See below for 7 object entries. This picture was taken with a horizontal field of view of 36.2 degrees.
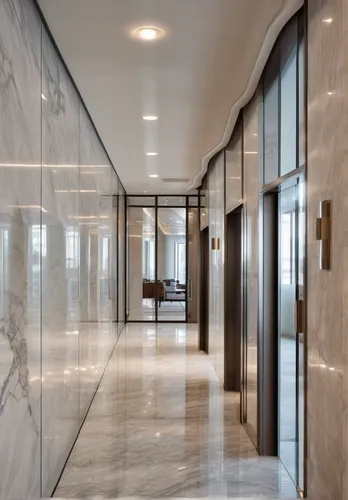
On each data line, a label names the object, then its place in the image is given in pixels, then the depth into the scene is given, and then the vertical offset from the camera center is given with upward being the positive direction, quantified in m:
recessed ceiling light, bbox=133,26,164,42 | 3.71 +1.63
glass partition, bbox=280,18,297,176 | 3.68 +1.20
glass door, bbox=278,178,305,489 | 4.00 -0.56
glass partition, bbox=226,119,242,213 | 5.99 +1.12
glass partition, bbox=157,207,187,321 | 14.55 +0.01
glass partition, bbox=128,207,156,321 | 14.23 -0.05
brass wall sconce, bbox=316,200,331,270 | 2.78 +0.16
